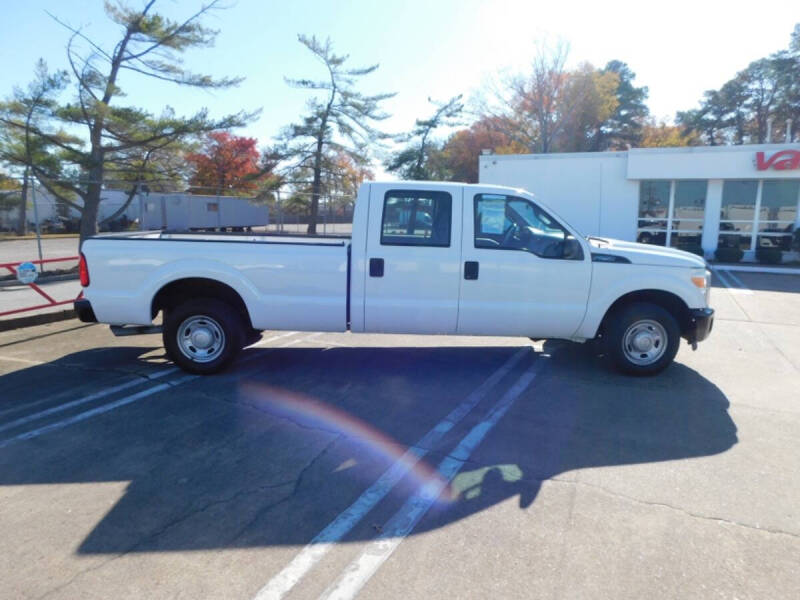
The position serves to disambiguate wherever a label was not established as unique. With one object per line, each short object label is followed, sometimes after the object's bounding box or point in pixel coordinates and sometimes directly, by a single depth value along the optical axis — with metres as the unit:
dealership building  18.98
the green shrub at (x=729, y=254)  18.97
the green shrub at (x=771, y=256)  18.58
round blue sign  7.99
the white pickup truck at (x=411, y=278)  5.62
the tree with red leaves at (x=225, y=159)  39.41
